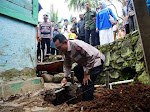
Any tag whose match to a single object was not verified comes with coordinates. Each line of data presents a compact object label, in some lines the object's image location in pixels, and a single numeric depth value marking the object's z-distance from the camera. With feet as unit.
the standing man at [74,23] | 21.71
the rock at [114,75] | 12.62
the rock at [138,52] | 9.94
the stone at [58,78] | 14.84
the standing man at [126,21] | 16.11
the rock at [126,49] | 11.59
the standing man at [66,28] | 23.48
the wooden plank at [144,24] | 2.62
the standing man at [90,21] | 17.63
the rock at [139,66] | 9.74
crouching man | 8.16
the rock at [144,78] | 9.20
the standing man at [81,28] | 19.62
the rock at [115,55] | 12.88
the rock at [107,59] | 13.84
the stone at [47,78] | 15.06
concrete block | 7.82
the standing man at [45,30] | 20.03
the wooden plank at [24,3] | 9.50
